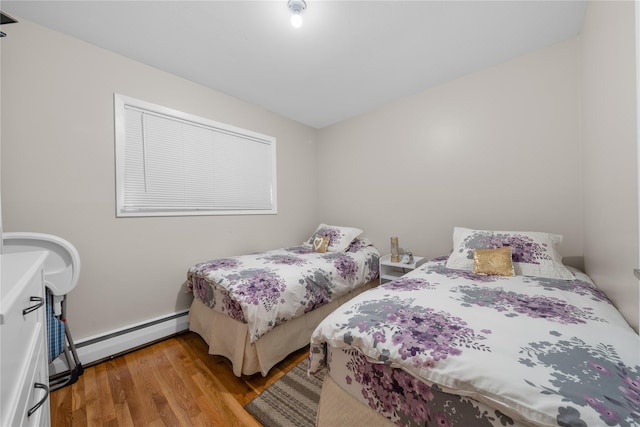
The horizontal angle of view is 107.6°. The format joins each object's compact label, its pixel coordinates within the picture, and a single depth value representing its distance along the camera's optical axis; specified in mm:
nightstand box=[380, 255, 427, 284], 2432
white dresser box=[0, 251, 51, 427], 479
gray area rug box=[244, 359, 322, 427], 1276
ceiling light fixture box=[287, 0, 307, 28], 1440
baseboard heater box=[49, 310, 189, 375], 1742
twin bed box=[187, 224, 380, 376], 1569
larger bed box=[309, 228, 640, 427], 628
